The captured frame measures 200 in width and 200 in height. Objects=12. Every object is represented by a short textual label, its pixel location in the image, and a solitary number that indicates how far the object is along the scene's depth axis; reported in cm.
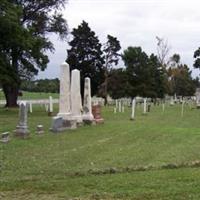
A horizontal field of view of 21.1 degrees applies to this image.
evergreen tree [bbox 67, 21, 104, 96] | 6994
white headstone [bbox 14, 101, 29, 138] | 1927
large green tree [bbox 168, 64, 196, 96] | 11694
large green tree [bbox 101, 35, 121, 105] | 8385
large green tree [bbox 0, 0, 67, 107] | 4041
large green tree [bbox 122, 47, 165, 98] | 8619
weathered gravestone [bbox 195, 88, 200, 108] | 5736
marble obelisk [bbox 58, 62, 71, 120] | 2442
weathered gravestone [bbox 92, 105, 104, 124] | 2736
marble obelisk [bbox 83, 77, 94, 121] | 2658
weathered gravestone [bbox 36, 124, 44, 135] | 2092
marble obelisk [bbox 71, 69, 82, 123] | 2534
